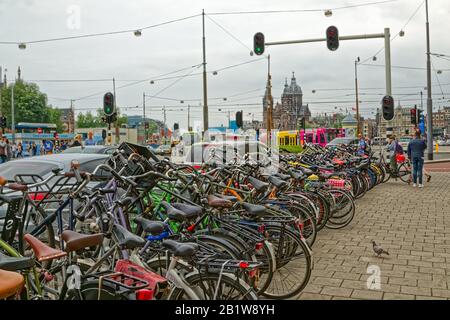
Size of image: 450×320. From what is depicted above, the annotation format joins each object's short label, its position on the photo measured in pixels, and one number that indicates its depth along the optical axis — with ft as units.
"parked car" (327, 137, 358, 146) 88.54
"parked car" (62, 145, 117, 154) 38.65
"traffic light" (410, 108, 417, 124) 65.26
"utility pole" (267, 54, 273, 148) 66.26
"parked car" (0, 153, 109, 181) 21.13
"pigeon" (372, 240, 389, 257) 18.37
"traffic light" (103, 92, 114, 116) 60.54
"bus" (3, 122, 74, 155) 162.93
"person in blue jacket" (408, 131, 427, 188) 42.73
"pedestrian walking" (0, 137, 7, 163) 64.75
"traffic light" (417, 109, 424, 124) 66.59
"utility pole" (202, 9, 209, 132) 76.04
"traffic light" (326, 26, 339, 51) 51.78
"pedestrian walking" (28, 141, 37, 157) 124.16
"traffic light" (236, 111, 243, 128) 82.58
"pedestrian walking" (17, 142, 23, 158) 107.76
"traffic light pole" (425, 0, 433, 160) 80.84
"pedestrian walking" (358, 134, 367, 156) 47.77
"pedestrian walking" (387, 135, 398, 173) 46.93
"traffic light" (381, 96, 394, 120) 48.37
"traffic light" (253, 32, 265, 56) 54.80
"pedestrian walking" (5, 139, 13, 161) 70.59
